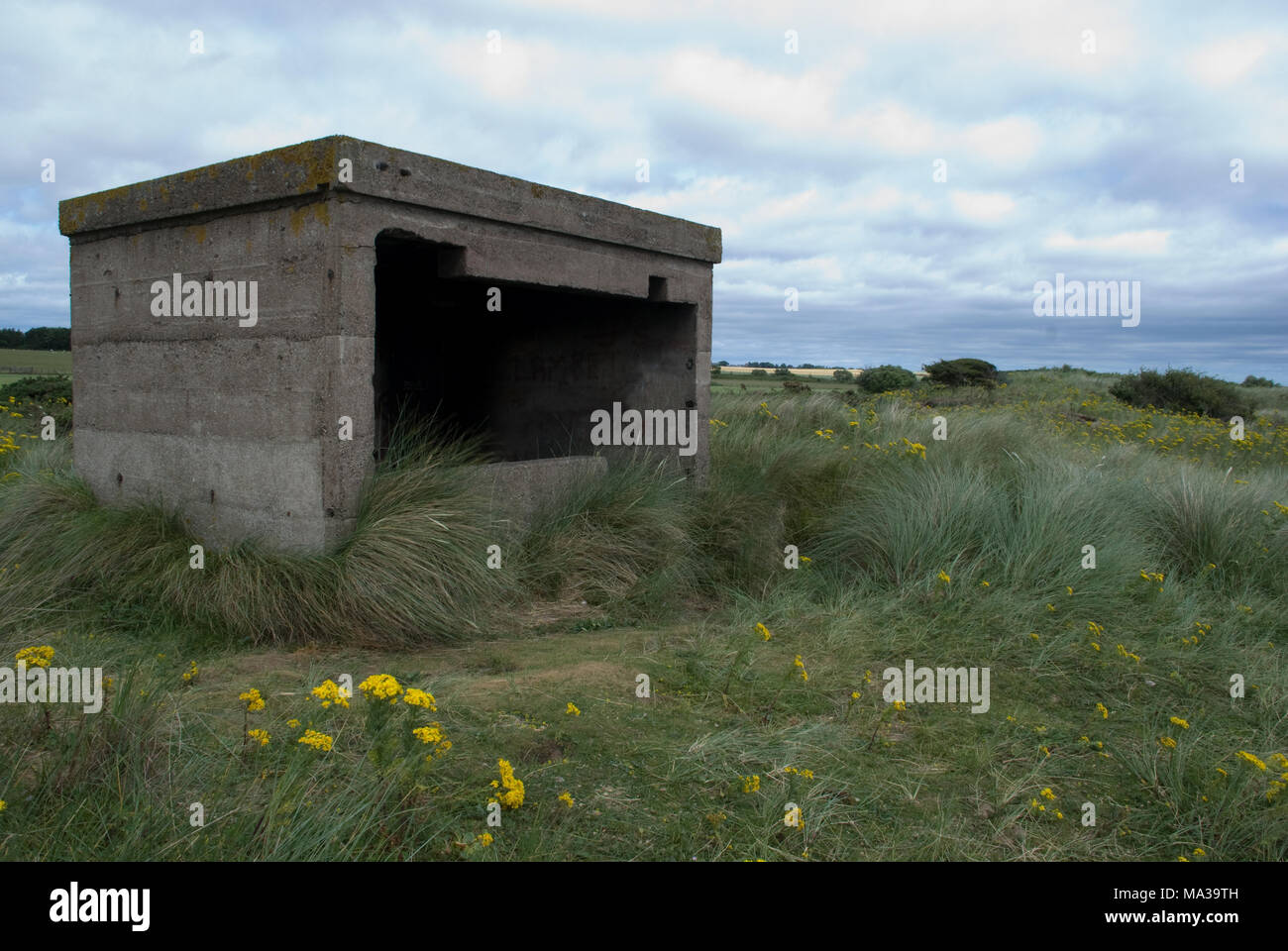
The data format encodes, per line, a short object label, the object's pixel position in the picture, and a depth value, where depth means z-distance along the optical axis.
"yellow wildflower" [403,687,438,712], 2.99
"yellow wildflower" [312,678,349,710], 3.00
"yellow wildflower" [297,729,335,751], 2.93
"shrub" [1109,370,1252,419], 20.72
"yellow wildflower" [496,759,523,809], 3.02
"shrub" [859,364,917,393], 26.80
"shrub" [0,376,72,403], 15.16
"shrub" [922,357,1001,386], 21.81
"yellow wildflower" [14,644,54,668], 3.07
